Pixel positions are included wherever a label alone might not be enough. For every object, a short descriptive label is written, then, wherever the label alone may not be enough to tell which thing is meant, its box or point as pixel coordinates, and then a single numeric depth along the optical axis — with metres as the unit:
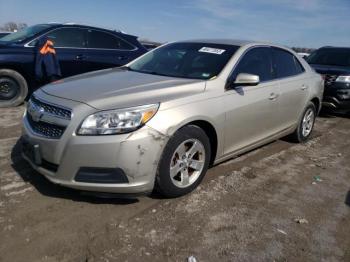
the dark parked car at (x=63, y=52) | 7.47
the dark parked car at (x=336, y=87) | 8.28
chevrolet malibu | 3.33
